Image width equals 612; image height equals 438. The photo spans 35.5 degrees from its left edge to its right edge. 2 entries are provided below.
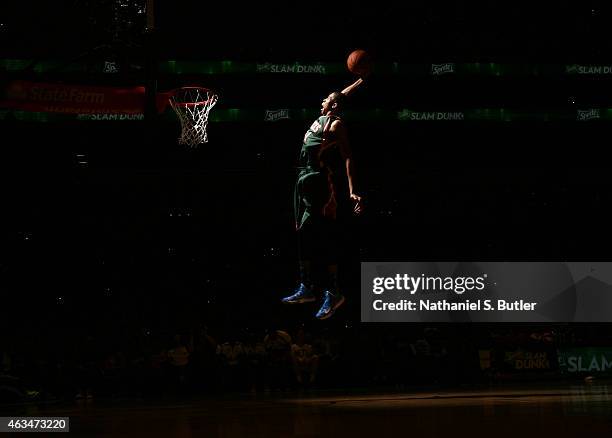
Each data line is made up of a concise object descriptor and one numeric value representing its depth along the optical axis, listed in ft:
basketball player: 26.84
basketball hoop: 49.03
